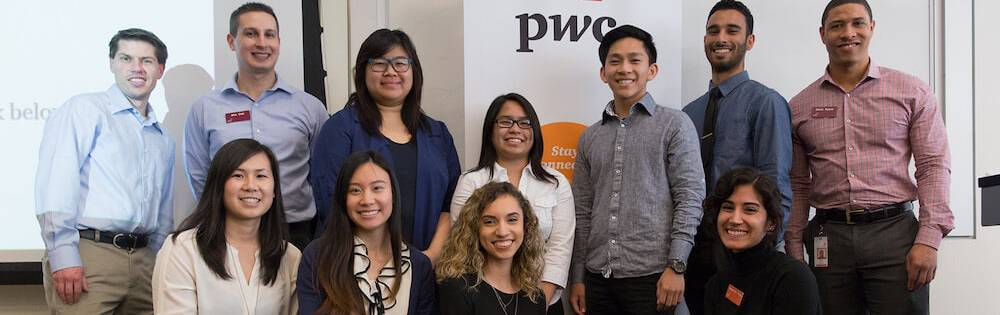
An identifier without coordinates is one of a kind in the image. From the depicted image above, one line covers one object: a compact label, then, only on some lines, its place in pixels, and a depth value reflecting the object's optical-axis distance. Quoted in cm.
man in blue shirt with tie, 296
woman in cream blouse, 250
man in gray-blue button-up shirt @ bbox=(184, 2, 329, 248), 305
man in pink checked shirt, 288
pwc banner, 336
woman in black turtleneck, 238
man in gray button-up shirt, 284
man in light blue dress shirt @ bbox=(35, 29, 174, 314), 286
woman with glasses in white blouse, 295
